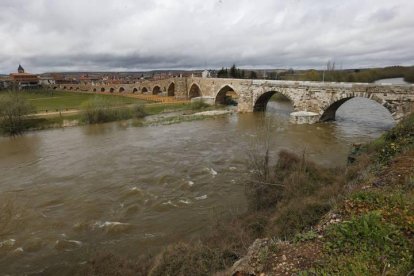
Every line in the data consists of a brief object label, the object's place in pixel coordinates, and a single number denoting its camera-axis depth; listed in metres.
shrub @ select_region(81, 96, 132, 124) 37.56
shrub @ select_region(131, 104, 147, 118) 40.75
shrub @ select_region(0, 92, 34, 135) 33.69
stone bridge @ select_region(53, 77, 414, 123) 23.73
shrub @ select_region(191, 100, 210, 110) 46.70
